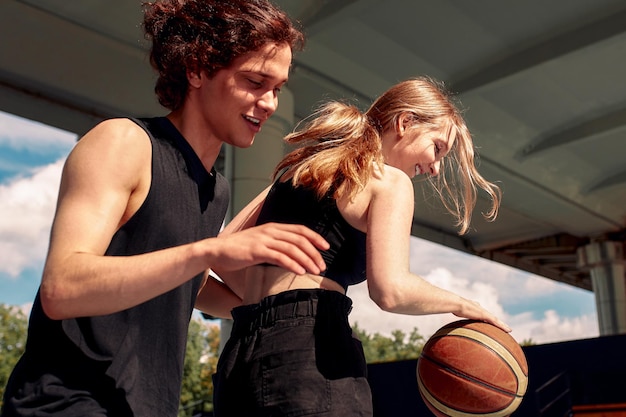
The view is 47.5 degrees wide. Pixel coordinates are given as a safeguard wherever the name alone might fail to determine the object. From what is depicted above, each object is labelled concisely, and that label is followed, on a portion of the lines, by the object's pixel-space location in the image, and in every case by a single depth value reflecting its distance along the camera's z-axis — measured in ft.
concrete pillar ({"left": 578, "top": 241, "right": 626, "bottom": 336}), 64.75
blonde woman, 7.36
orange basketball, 9.04
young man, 4.96
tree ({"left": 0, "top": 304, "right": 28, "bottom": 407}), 134.47
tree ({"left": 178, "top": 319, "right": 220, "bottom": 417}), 119.34
